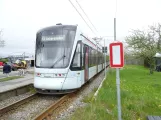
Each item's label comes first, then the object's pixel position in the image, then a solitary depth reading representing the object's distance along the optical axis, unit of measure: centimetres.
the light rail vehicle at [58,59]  590
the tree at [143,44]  1580
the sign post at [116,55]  283
